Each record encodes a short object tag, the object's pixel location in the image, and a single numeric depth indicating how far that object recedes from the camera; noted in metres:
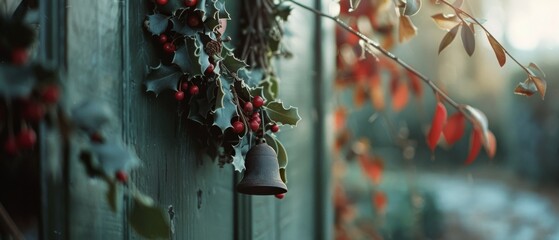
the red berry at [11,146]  0.72
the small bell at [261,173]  1.18
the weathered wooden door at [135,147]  0.99
